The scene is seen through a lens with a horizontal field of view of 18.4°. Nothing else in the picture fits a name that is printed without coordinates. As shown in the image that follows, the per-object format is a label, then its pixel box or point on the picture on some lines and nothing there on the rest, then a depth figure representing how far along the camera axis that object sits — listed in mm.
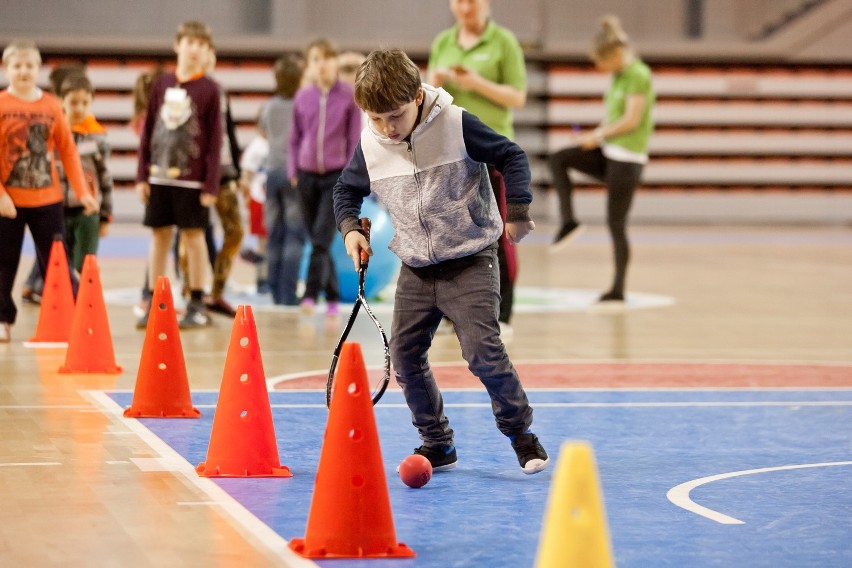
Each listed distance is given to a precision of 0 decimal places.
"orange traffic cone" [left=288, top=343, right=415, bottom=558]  7530
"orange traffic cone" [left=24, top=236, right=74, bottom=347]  16224
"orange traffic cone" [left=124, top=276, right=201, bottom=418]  11604
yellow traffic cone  5961
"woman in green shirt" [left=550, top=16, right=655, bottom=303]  21170
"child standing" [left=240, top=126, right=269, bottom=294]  23817
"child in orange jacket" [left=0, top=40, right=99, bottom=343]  15753
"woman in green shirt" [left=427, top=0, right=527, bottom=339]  16238
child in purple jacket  19439
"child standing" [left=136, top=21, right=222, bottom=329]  17333
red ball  9137
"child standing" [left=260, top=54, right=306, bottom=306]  20589
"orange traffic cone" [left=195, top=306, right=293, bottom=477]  9491
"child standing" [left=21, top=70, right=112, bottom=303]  18649
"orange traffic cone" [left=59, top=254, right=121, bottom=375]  14084
